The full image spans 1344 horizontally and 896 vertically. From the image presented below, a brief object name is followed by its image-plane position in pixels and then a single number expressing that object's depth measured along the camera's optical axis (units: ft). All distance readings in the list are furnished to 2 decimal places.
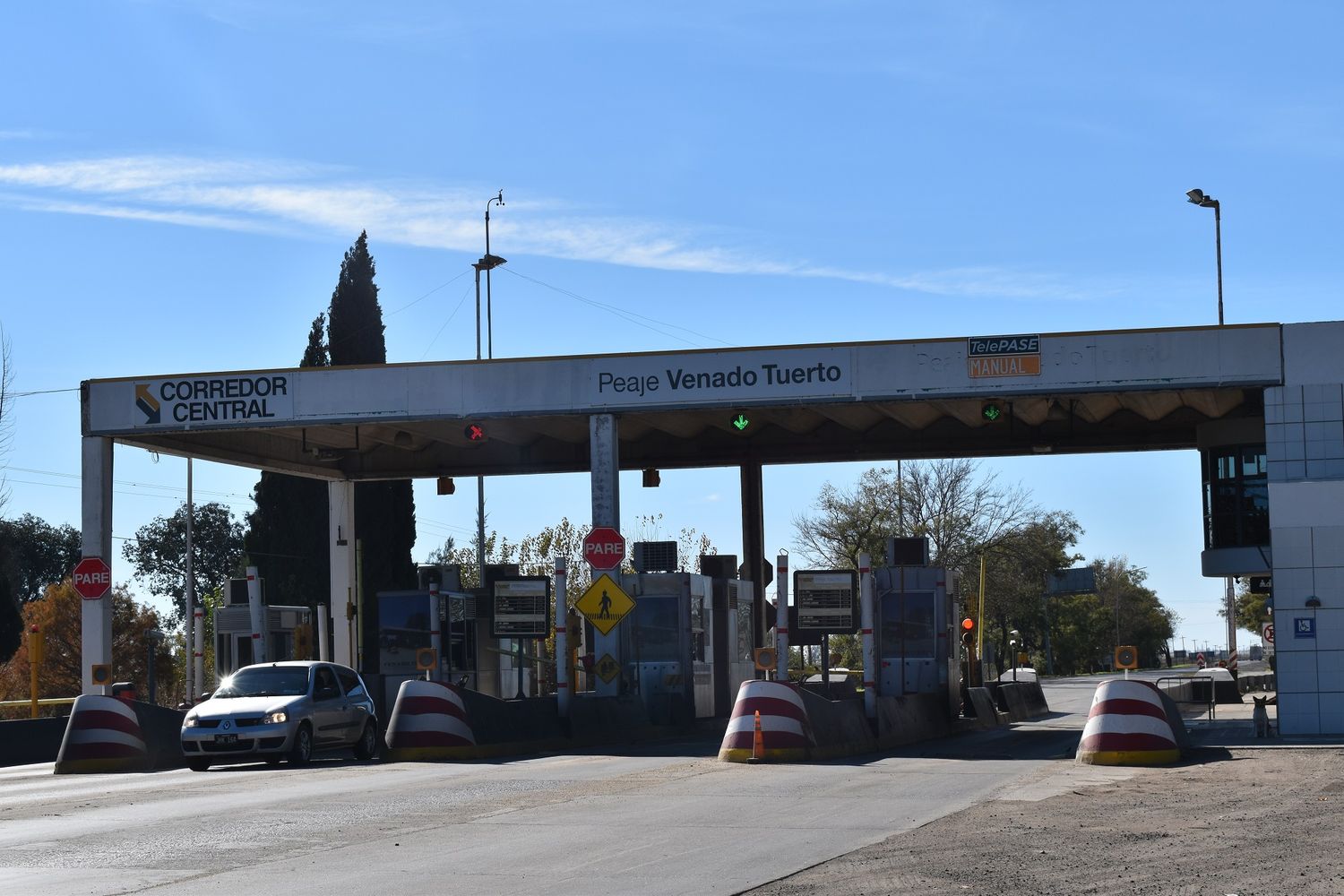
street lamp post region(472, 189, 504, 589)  187.28
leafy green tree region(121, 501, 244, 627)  333.21
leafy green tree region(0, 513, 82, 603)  325.83
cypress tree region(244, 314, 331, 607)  196.13
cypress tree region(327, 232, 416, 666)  190.08
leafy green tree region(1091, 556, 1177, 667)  375.45
